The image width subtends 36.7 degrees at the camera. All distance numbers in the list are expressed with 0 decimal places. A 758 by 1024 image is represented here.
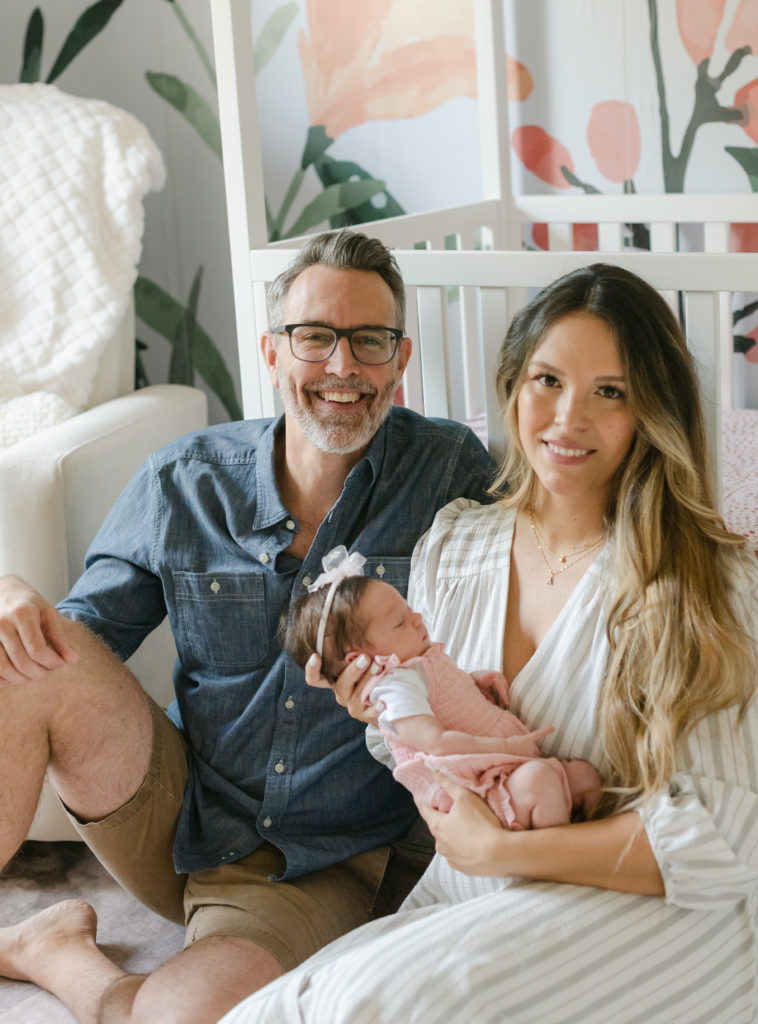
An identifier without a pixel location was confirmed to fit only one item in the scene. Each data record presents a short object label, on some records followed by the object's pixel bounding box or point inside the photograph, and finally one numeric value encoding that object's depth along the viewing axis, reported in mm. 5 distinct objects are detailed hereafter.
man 1536
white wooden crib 1437
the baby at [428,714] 1238
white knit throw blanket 2281
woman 1138
